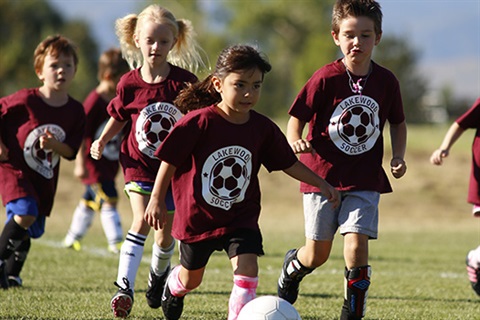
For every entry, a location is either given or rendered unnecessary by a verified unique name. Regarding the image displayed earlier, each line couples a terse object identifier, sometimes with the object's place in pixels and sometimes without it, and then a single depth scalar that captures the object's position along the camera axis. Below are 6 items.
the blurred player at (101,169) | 20.37
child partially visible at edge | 14.85
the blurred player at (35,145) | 14.19
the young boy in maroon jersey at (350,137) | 11.31
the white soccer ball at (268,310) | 9.72
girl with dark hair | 10.31
